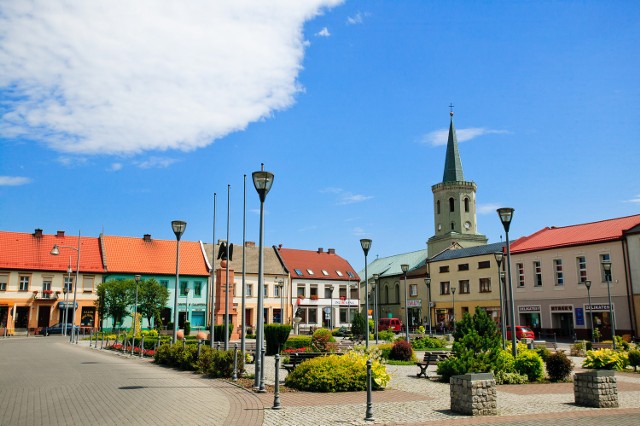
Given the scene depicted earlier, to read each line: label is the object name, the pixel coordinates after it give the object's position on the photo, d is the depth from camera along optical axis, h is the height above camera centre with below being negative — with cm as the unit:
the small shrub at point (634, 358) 2125 -215
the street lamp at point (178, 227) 2216 +338
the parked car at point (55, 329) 5189 -198
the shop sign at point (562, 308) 4550 -26
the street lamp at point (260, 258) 1466 +139
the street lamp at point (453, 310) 5913 -47
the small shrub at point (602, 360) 2016 -209
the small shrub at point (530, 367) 1750 -203
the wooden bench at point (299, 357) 1861 -175
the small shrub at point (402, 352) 2461 -211
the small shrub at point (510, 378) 1675 -232
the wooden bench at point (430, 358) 1854 -199
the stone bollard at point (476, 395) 1149 -196
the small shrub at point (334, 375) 1461 -191
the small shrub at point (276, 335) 2672 -140
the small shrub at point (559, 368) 1762 -209
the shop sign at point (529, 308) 4881 -26
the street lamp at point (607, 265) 3174 +237
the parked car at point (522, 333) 3826 -205
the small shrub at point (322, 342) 2512 -171
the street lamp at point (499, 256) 2808 +259
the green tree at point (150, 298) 5216 +101
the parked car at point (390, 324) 5958 -204
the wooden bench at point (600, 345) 3053 -238
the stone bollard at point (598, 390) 1254 -203
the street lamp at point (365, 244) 2416 +285
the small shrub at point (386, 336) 4085 -232
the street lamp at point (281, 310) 6208 -34
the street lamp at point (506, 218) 1897 +323
